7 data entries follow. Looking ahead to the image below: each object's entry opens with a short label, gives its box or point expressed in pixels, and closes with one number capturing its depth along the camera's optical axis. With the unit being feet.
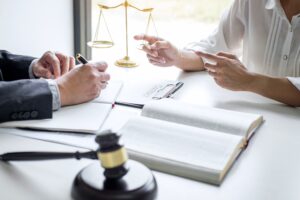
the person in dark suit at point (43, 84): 3.10
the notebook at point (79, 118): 3.01
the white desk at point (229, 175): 2.28
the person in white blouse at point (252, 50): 3.98
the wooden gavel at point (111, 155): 2.06
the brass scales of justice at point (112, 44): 4.89
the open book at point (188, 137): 2.48
